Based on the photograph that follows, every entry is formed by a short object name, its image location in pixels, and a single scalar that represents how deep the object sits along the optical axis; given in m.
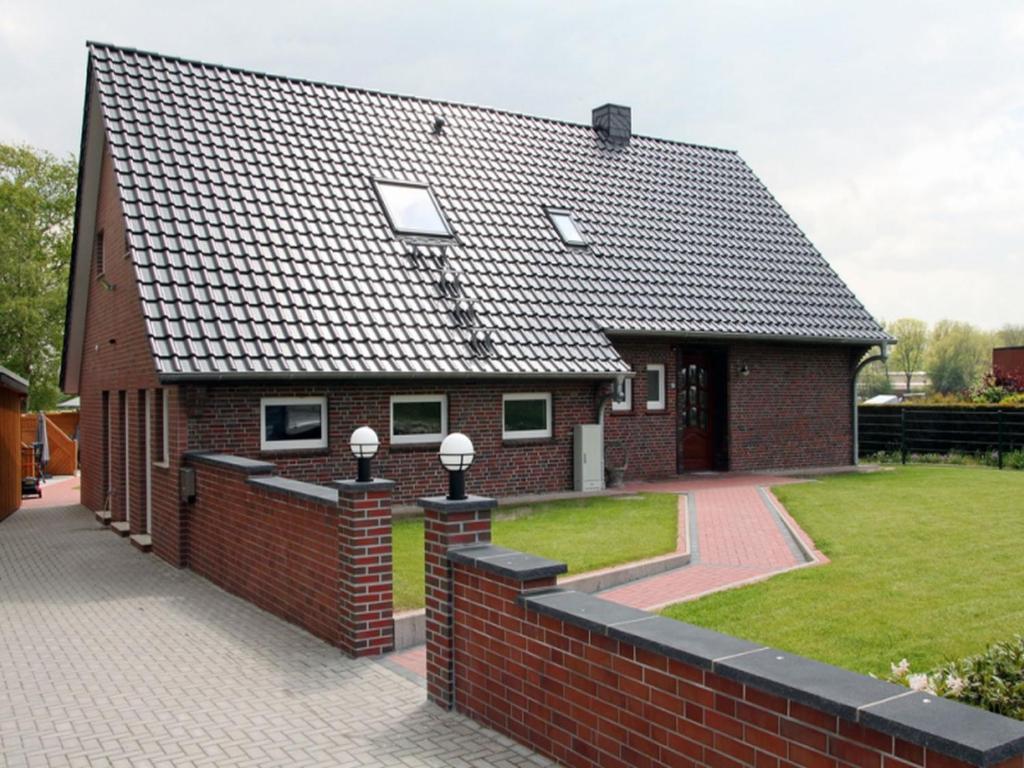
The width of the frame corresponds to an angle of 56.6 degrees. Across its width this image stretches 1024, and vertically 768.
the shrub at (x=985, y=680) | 4.35
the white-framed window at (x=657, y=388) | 17.83
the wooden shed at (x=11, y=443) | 17.94
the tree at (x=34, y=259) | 43.19
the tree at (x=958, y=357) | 93.00
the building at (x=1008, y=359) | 30.45
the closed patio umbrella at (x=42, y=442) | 25.55
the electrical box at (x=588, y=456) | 15.43
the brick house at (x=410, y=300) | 12.80
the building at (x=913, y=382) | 106.35
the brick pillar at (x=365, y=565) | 7.12
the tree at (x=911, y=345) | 106.81
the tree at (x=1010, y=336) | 94.62
